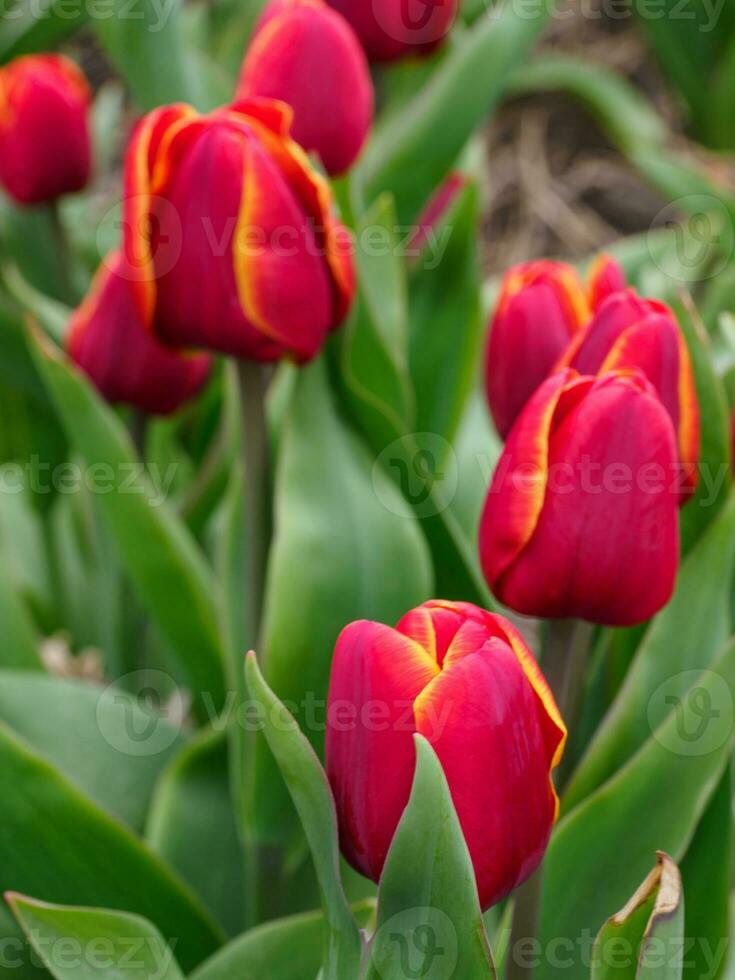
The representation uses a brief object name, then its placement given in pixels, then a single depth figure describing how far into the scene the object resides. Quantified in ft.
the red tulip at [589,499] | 2.84
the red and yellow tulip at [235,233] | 3.00
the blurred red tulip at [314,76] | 3.22
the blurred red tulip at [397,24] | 3.53
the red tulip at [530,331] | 3.08
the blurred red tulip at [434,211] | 3.75
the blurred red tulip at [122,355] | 3.42
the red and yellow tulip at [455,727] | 2.67
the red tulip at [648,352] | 2.91
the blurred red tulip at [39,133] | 3.76
